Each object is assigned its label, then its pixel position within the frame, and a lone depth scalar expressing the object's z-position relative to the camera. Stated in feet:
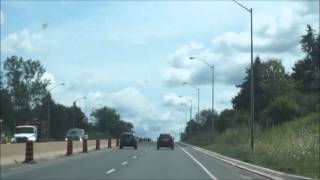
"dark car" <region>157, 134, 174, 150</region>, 233.76
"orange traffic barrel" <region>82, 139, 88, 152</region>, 183.73
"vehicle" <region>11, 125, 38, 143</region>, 217.56
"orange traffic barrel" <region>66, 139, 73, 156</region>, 159.22
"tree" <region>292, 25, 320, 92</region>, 394.93
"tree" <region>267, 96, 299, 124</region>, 323.16
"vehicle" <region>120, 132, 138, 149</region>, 236.20
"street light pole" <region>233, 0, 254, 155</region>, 125.62
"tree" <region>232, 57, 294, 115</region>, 403.54
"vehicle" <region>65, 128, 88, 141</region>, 299.89
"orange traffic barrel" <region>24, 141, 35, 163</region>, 116.26
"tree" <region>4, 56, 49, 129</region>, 480.23
